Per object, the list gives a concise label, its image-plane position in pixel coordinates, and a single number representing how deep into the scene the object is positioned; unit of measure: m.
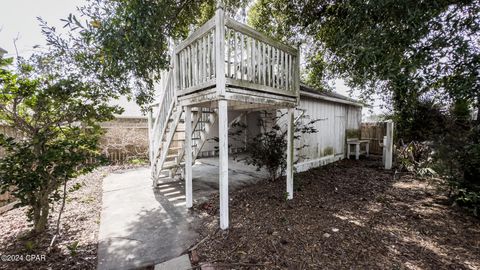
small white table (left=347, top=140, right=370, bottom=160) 9.13
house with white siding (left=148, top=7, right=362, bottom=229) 3.04
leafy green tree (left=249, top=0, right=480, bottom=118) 2.59
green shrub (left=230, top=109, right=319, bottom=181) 5.17
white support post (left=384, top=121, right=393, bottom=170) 6.97
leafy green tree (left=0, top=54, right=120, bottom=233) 2.56
